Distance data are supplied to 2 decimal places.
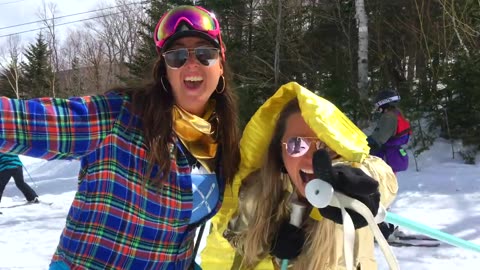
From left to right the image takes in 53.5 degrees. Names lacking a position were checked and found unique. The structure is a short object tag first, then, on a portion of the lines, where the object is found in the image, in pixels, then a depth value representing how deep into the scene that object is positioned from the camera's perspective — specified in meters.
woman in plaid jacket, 1.31
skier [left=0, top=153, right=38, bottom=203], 7.05
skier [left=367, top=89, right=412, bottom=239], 5.36
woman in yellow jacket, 1.45
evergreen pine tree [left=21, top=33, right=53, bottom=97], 30.70
